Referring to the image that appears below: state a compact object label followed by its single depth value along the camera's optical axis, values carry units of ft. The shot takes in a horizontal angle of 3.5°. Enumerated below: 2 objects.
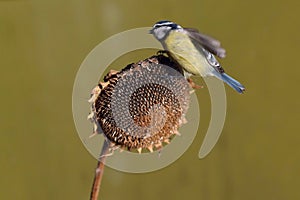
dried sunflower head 18.84
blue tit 18.87
